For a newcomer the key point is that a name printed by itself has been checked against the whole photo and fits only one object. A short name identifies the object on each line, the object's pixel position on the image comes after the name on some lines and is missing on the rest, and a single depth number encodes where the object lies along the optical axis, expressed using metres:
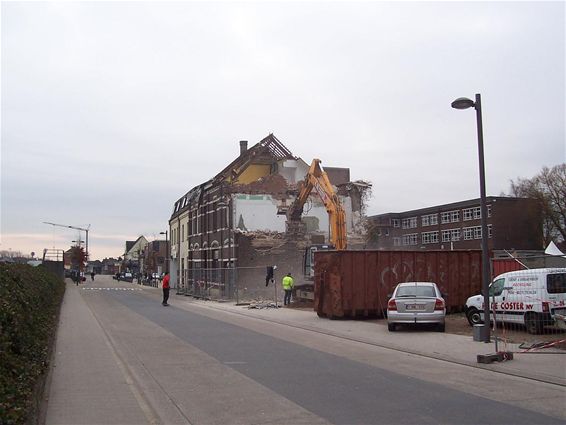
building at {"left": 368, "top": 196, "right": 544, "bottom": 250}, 72.56
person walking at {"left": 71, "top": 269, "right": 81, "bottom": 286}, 71.26
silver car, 17.02
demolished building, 41.09
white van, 15.18
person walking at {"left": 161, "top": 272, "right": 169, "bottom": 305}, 31.55
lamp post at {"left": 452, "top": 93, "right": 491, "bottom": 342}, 13.93
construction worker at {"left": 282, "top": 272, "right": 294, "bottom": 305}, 29.70
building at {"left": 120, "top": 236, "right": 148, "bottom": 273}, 137.50
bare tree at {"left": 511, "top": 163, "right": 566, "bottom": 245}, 61.50
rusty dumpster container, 21.69
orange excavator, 27.40
